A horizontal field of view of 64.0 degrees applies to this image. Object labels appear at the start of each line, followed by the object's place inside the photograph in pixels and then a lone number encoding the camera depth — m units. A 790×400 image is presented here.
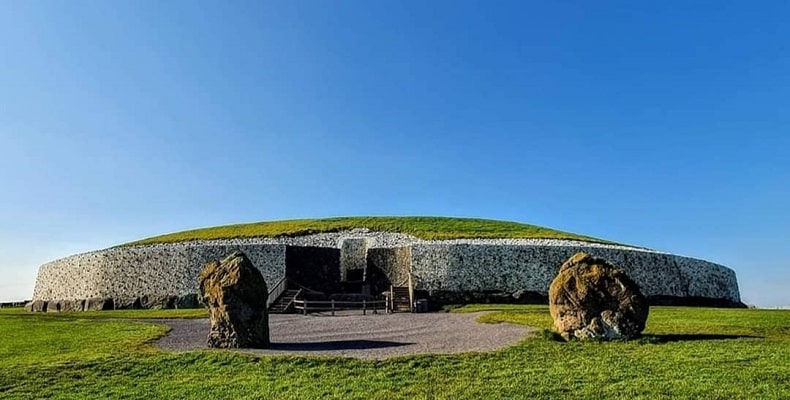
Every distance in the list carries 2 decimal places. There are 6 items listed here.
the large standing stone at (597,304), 14.45
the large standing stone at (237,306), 14.86
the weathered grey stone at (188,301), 32.62
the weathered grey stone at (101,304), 33.47
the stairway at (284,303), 27.98
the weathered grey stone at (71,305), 34.26
